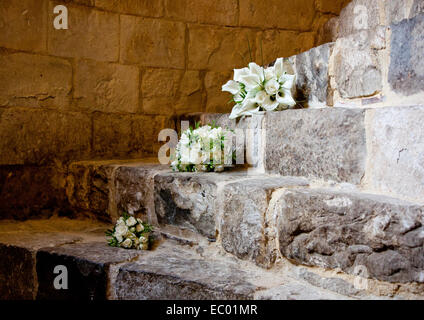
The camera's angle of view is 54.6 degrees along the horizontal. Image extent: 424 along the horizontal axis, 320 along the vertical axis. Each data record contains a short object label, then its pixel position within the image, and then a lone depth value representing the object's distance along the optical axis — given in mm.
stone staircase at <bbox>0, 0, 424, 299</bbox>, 1306
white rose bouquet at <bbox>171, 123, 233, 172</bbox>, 2084
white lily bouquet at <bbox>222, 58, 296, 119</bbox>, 2035
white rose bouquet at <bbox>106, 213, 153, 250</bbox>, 1874
